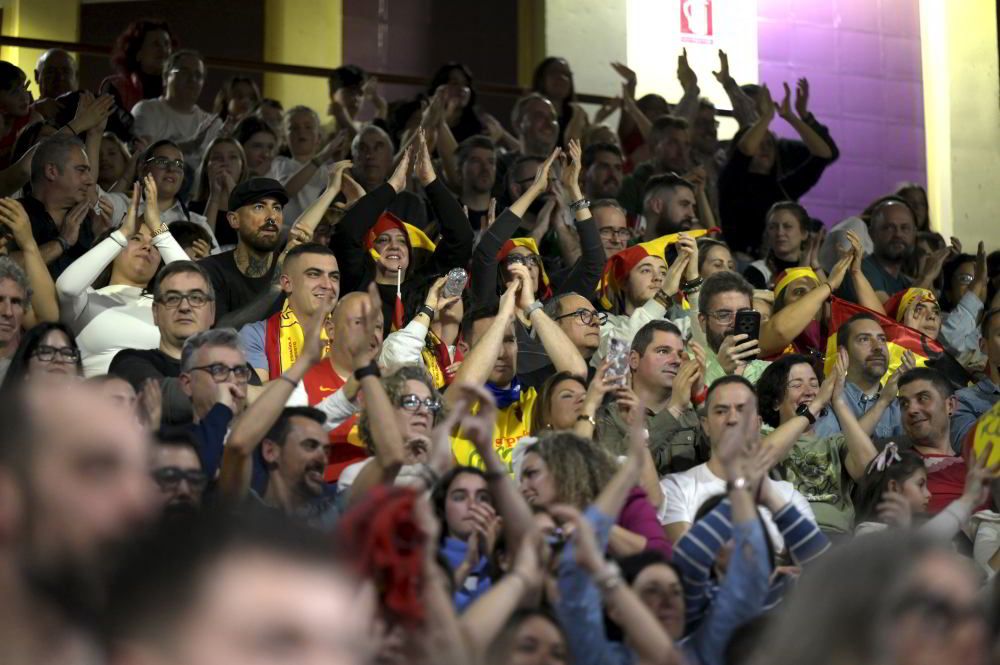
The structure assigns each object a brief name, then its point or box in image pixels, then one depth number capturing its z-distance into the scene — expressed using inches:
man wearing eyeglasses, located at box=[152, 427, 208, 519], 281.4
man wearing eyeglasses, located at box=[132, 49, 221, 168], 598.5
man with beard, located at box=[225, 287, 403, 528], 299.4
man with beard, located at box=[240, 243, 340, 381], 418.3
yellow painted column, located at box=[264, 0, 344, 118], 780.0
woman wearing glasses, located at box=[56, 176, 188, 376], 405.1
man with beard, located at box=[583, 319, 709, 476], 403.5
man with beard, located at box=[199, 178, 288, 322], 455.2
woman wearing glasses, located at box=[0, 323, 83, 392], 339.9
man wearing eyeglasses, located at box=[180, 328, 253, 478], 340.8
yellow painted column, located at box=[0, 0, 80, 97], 729.0
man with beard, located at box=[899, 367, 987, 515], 430.6
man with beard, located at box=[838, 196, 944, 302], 601.4
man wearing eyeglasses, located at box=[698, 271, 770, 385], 467.5
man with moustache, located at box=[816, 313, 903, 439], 466.3
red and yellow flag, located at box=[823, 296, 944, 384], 514.9
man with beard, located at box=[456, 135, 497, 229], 571.5
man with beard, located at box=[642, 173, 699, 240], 560.1
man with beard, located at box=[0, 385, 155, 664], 108.5
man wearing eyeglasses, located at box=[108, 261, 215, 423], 377.7
